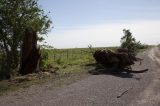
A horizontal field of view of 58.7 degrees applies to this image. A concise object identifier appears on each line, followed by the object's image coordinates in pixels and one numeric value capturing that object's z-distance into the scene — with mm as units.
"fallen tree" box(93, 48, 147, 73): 11738
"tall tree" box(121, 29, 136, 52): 26977
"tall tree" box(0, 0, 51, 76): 12784
